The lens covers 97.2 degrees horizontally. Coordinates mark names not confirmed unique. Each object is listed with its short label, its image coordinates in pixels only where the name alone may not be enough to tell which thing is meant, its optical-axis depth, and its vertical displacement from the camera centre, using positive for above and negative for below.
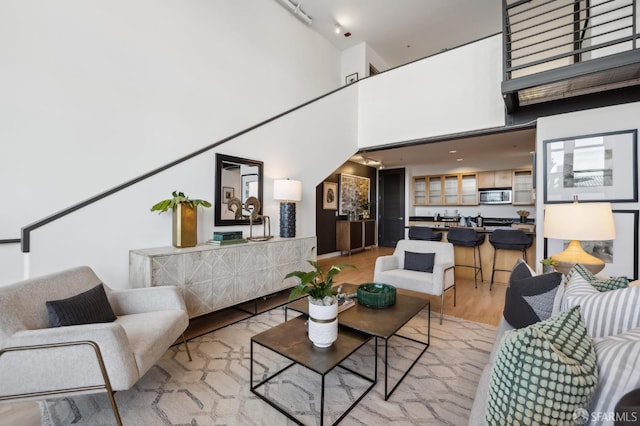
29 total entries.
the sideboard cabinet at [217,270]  2.53 -0.60
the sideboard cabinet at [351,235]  7.00 -0.61
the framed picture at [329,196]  6.79 +0.38
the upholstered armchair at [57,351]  1.39 -0.73
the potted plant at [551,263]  2.39 -0.45
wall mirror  3.46 +0.35
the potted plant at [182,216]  2.81 -0.05
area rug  1.67 -1.22
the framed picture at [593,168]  2.99 +0.48
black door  8.41 +0.12
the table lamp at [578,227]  2.25 -0.14
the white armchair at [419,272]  3.09 -0.73
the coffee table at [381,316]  1.89 -0.79
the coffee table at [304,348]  1.60 -0.85
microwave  6.99 +0.37
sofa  0.82 -0.47
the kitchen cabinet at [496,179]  6.92 +0.80
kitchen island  4.40 -0.77
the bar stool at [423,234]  4.88 -0.41
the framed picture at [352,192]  7.33 +0.52
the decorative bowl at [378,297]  2.28 -0.71
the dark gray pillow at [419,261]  3.48 -0.63
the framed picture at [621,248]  2.98 -0.41
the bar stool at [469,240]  4.46 -0.46
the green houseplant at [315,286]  1.68 -0.47
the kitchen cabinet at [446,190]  7.48 +0.58
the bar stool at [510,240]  4.11 -0.44
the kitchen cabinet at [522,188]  6.77 +0.54
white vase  1.71 -0.69
